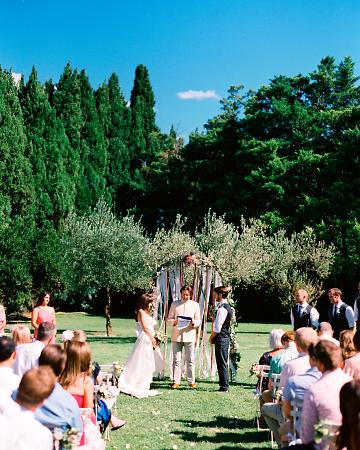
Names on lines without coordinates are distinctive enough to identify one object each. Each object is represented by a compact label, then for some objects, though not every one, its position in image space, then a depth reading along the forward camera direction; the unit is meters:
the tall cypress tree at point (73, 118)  44.66
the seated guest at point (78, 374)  6.02
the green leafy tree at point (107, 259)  26.78
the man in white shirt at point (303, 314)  10.66
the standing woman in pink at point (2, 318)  10.23
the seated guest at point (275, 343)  8.51
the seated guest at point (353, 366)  6.35
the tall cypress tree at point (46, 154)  40.78
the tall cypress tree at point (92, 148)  45.59
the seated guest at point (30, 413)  4.18
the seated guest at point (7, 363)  5.47
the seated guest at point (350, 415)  4.10
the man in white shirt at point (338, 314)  10.34
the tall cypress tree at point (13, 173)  33.38
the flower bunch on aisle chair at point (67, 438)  4.57
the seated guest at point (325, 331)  7.31
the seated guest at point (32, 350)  6.82
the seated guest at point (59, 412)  4.96
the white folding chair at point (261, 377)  8.25
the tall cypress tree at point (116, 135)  48.25
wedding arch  13.21
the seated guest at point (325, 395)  4.71
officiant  11.51
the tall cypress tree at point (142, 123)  50.25
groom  10.89
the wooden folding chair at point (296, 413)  5.46
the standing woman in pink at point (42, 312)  11.32
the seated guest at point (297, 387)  5.52
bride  11.13
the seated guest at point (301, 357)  6.19
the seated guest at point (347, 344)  6.66
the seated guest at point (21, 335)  7.19
